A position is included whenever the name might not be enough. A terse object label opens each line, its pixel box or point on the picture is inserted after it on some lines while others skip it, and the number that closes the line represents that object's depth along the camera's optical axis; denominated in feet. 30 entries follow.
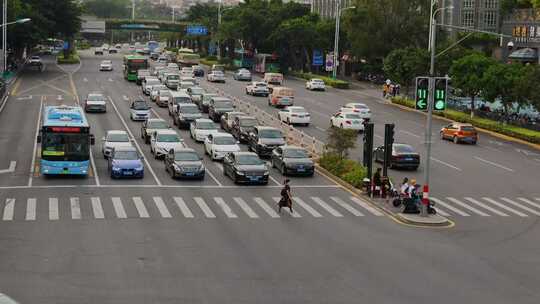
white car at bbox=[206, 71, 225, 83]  348.38
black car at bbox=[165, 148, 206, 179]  150.51
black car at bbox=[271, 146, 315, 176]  157.79
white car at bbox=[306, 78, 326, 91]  328.70
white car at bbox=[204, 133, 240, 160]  171.63
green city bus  339.36
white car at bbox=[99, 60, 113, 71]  398.42
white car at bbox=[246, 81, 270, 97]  293.84
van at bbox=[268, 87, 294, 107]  261.03
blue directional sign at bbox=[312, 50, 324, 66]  405.39
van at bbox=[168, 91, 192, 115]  228.16
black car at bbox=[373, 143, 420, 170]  167.73
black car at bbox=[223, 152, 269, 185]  148.25
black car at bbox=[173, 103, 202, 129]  213.87
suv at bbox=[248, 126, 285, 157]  177.17
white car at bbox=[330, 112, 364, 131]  215.92
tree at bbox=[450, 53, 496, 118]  244.22
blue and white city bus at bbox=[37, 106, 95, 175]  145.69
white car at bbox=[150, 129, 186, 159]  170.30
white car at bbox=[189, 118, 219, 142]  193.41
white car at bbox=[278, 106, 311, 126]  224.12
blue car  150.41
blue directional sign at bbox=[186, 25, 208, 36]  602.85
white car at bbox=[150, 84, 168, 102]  266.67
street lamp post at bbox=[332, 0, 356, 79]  365.65
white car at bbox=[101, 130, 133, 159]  168.76
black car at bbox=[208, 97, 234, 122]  224.94
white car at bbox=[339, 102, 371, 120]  234.87
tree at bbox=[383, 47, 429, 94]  288.30
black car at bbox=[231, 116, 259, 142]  191.41
